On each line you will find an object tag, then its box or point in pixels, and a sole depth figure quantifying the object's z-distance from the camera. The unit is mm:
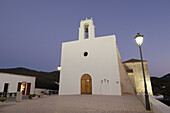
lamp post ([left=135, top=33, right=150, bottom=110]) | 4715
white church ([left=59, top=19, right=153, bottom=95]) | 11102
